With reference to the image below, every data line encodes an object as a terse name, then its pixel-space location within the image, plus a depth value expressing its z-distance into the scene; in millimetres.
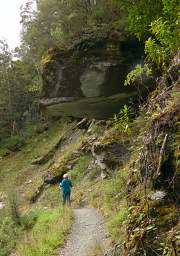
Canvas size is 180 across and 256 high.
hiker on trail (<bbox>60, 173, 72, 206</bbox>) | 16939
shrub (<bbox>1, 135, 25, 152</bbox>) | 40875
